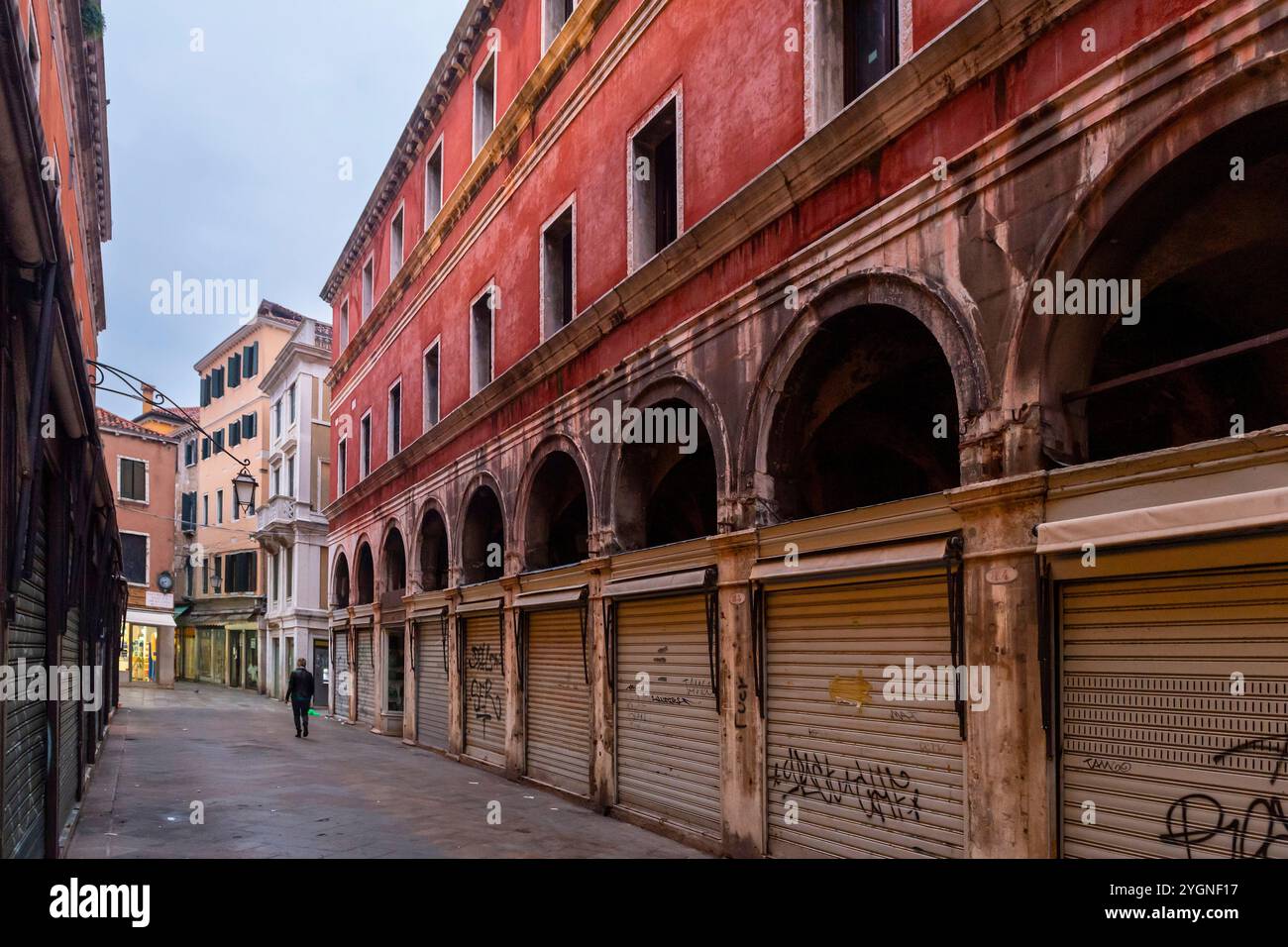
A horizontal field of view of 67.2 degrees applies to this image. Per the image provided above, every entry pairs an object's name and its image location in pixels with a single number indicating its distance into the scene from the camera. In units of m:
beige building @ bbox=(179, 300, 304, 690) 40.62
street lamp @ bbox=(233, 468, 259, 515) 19.39
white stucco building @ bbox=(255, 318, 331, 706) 34.28
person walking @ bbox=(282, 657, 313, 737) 20.77
